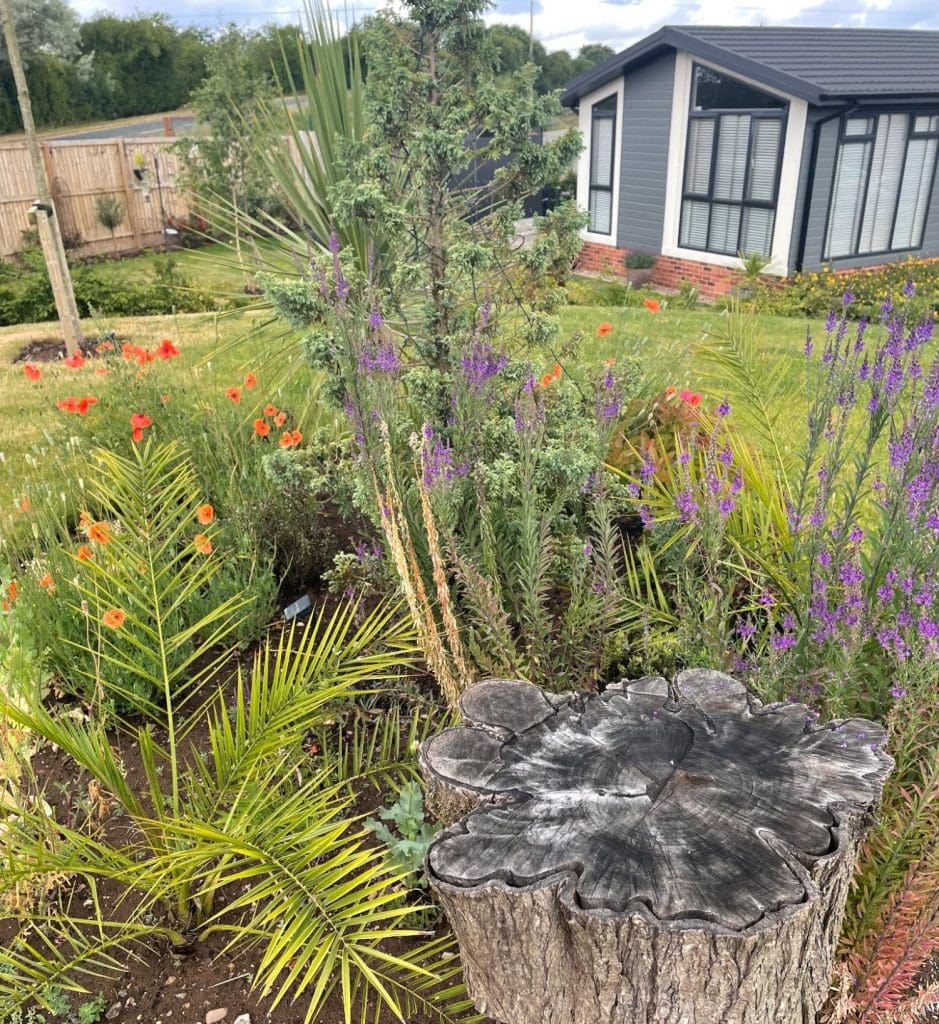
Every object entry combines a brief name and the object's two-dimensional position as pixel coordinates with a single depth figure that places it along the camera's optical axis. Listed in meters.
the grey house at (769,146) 12.09
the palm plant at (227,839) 1.72
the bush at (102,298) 10.15
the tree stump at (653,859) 1.48
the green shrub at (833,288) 11.09
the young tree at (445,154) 2.91
